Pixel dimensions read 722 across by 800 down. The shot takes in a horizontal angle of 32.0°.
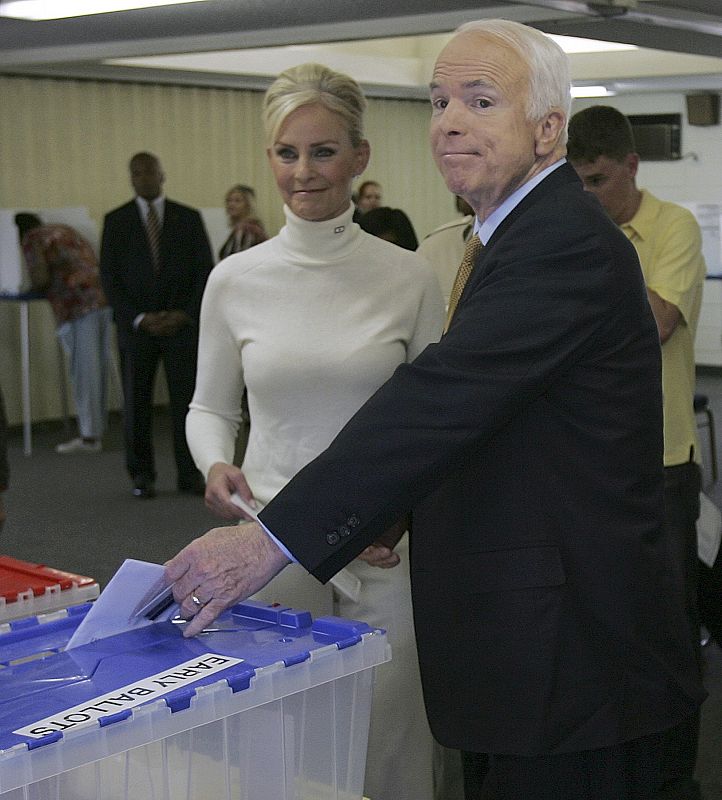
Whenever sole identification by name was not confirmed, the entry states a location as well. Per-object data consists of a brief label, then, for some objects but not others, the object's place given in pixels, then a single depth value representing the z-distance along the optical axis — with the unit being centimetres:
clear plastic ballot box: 121
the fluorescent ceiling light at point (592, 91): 970
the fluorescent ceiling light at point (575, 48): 652
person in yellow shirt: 318
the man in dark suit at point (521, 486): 145
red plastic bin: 180
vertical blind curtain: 912
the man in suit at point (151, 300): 698
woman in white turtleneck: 221
